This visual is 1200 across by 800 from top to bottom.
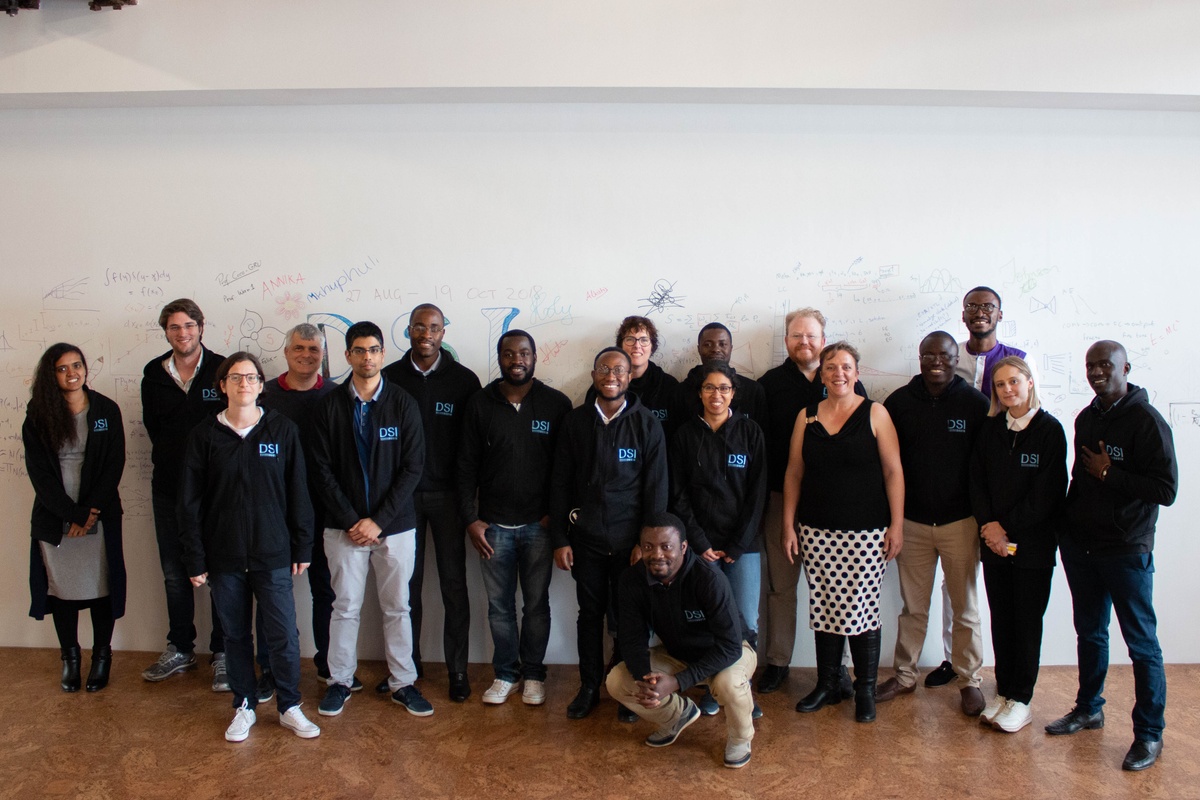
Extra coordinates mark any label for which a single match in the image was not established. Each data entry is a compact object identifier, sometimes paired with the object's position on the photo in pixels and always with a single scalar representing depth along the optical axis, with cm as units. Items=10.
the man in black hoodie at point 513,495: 349
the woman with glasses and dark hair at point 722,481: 334
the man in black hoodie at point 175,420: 366
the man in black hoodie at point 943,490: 336
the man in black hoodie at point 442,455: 362
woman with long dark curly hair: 358
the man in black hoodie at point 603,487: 332
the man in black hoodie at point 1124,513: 294
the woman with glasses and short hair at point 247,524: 309
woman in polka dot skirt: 330
